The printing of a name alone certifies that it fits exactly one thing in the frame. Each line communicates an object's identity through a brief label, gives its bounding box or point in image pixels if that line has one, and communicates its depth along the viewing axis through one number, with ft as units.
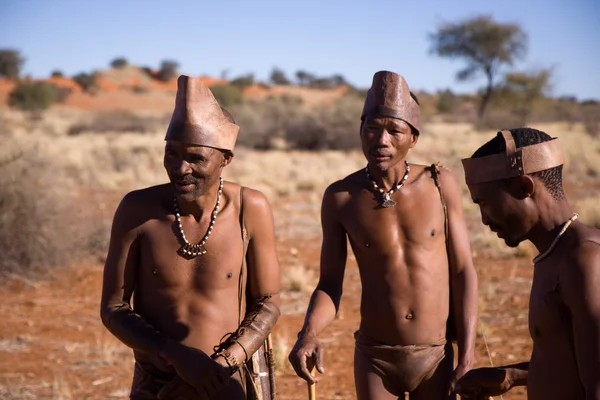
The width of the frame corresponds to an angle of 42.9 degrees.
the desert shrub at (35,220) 36.01
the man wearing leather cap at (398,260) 12.07
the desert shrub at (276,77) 287.07
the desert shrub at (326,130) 100.22
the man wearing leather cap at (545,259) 7.49
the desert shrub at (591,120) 110.15
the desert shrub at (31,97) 164.14
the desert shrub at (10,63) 195.31
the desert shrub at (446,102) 188.55
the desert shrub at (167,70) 262.26
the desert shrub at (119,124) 124.98
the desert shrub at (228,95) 163.94
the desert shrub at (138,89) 235.81
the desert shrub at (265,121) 103.35
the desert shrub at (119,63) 269.03
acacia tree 154.92
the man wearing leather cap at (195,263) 10.82
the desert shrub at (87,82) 225.97
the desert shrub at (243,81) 236.84
